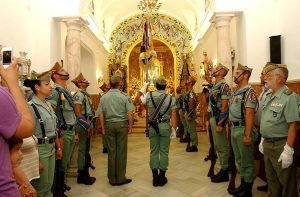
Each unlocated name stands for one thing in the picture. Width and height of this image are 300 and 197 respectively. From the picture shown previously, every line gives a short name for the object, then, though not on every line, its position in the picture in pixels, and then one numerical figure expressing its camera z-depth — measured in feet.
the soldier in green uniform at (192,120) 25.64
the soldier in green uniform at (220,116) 15.71
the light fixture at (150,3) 38.75
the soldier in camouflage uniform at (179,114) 30.58
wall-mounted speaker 18.35
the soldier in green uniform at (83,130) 16.61
